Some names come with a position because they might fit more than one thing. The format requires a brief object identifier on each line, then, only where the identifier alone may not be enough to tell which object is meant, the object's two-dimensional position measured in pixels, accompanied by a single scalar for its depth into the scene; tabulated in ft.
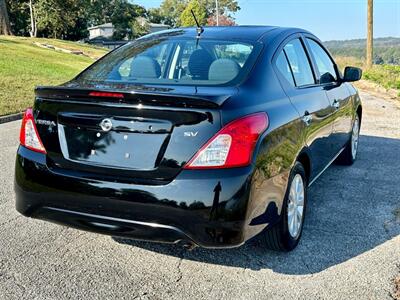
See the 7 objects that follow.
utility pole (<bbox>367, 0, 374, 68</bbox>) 77.77
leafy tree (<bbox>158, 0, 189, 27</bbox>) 368.48
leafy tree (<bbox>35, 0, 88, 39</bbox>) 156.46
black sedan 8.97
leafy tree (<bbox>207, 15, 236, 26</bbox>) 254.43
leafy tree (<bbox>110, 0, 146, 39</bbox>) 240.65
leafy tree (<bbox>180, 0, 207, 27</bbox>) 245.32
